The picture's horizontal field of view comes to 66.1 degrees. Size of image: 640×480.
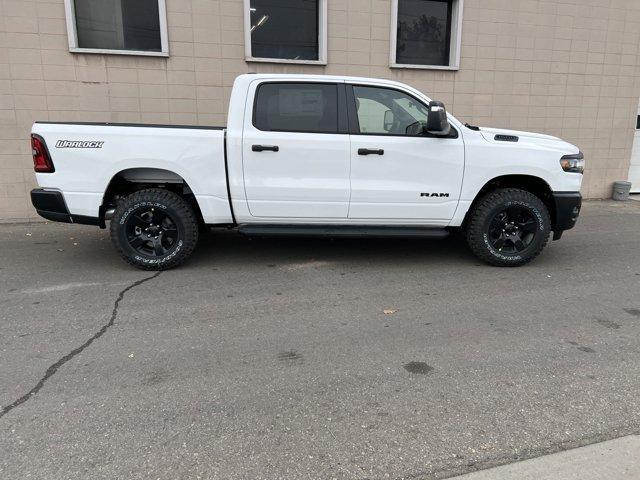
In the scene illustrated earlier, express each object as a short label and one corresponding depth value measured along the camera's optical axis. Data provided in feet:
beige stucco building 25.58
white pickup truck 16.49
